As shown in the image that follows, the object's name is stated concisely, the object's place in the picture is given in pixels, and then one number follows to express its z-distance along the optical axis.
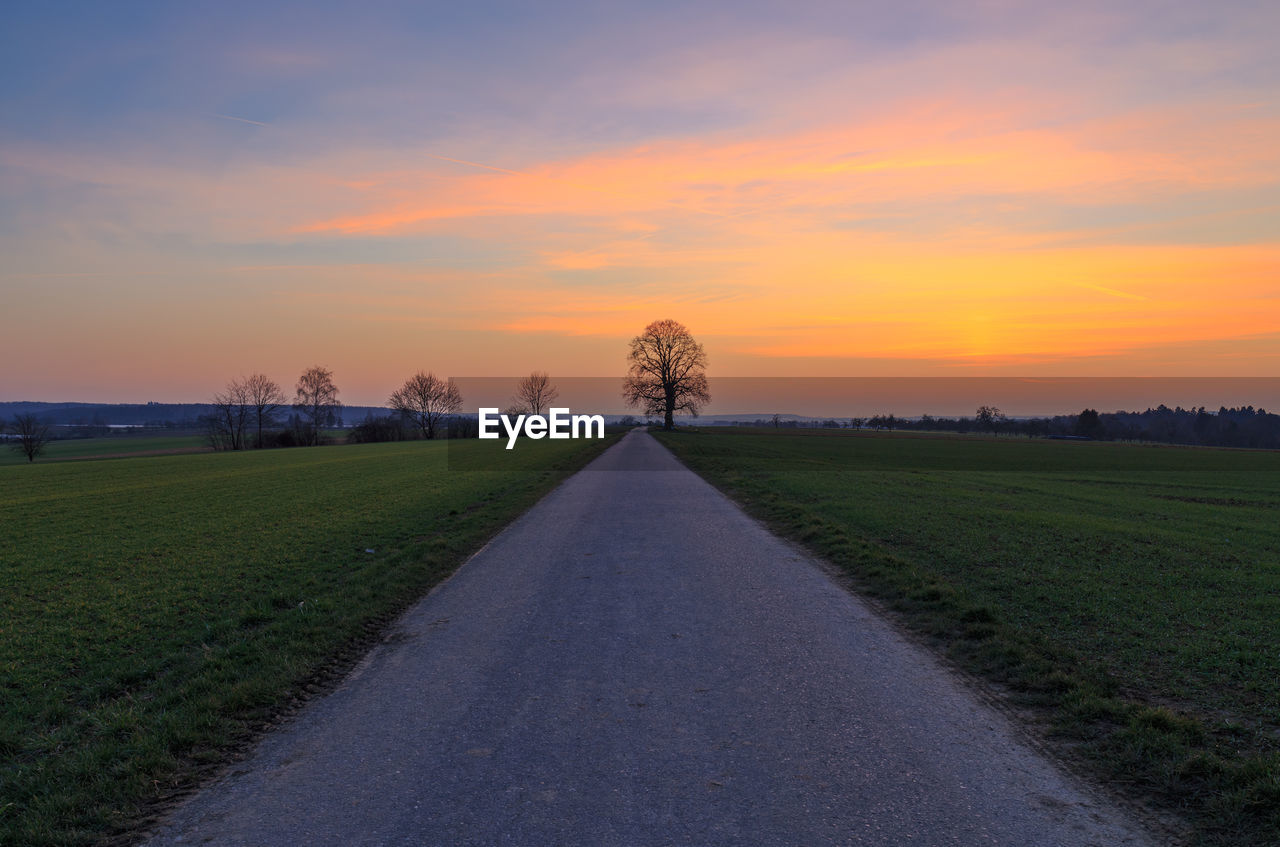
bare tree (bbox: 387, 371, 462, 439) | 113.74
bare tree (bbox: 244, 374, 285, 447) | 94.69
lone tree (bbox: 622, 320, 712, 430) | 87.81
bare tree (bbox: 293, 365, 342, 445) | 104.56
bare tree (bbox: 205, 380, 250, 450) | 91.62
